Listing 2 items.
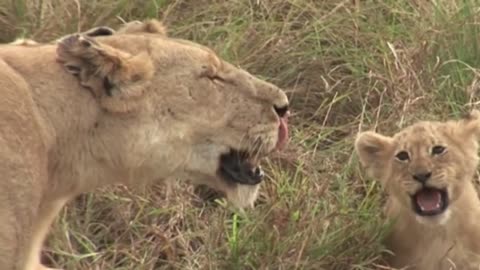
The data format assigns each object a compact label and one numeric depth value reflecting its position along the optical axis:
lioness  6.35
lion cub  8.39
